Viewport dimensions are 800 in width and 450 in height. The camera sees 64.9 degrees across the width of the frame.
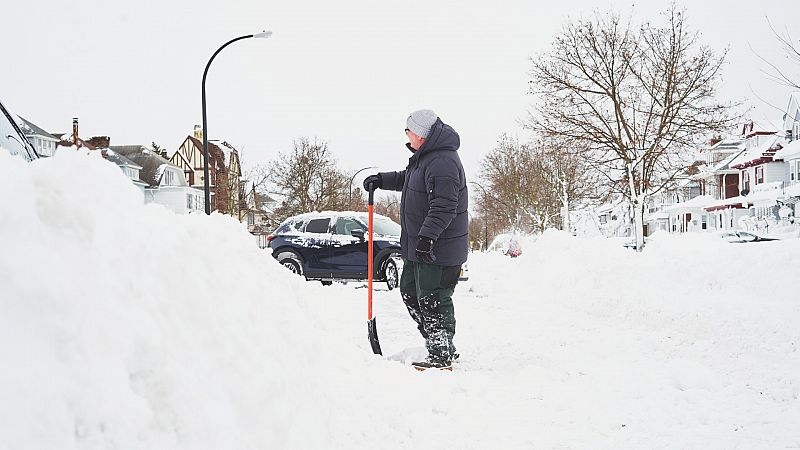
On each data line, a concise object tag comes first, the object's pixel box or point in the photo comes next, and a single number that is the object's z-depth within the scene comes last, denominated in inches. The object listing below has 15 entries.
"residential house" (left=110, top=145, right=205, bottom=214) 2080.5
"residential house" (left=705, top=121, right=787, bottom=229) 1743.4
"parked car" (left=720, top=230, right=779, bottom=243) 1310.3
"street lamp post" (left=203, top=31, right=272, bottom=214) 765.3
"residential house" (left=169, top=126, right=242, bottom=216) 2488.9
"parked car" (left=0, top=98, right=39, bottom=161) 150.9
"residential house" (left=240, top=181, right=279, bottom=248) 2049.5
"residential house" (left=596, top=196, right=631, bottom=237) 2716.5
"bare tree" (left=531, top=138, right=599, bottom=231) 1658.5
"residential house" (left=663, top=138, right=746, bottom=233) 2160.4
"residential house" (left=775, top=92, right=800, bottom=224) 1512.1
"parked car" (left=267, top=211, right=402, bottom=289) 506.0
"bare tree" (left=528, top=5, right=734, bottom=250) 848.9
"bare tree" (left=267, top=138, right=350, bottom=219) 1955.0
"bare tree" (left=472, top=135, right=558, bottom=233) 1849.2
